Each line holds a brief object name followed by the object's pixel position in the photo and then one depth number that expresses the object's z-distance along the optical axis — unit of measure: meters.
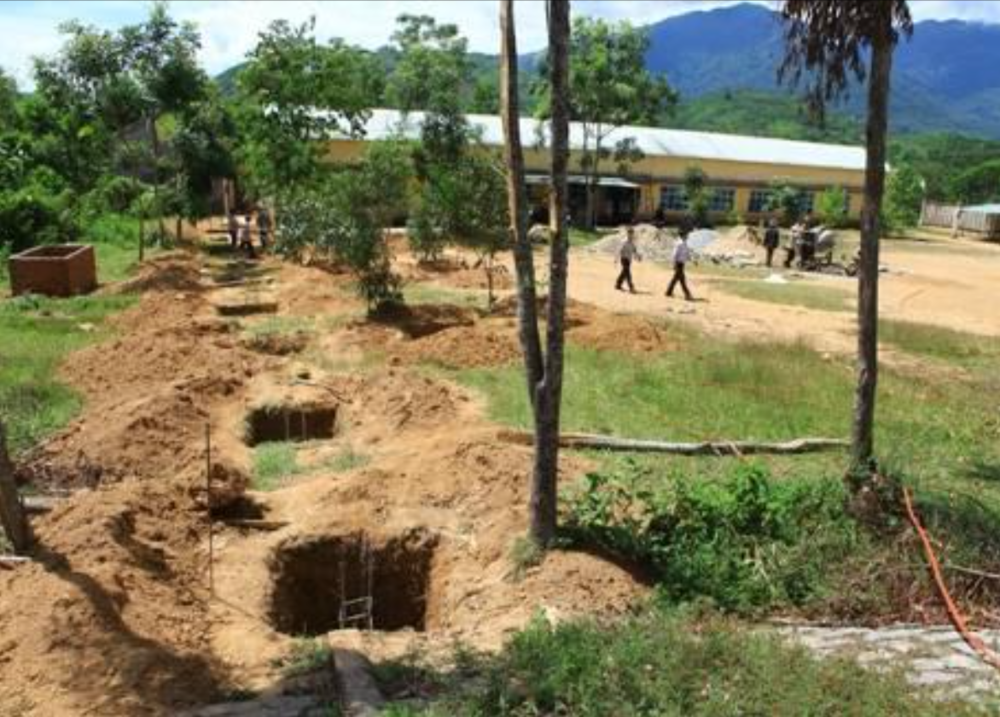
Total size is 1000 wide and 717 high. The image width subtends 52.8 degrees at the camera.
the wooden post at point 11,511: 7.24
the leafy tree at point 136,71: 23.98
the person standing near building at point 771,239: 30.75
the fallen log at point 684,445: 10.61
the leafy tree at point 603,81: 39.81
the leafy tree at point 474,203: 18.02
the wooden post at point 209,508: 7.84
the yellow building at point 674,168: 43.66
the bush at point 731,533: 7.45
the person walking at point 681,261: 21.83
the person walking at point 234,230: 28.16
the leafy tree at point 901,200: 49.53
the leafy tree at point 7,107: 36.78
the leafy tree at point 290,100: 28.94
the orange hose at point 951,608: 6.53
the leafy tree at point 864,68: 8.72
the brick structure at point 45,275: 19.92
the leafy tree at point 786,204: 47.81
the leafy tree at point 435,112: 18.53
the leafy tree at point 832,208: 47.19
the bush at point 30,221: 25.67
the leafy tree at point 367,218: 17.44
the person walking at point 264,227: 28.23
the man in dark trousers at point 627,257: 22.39
